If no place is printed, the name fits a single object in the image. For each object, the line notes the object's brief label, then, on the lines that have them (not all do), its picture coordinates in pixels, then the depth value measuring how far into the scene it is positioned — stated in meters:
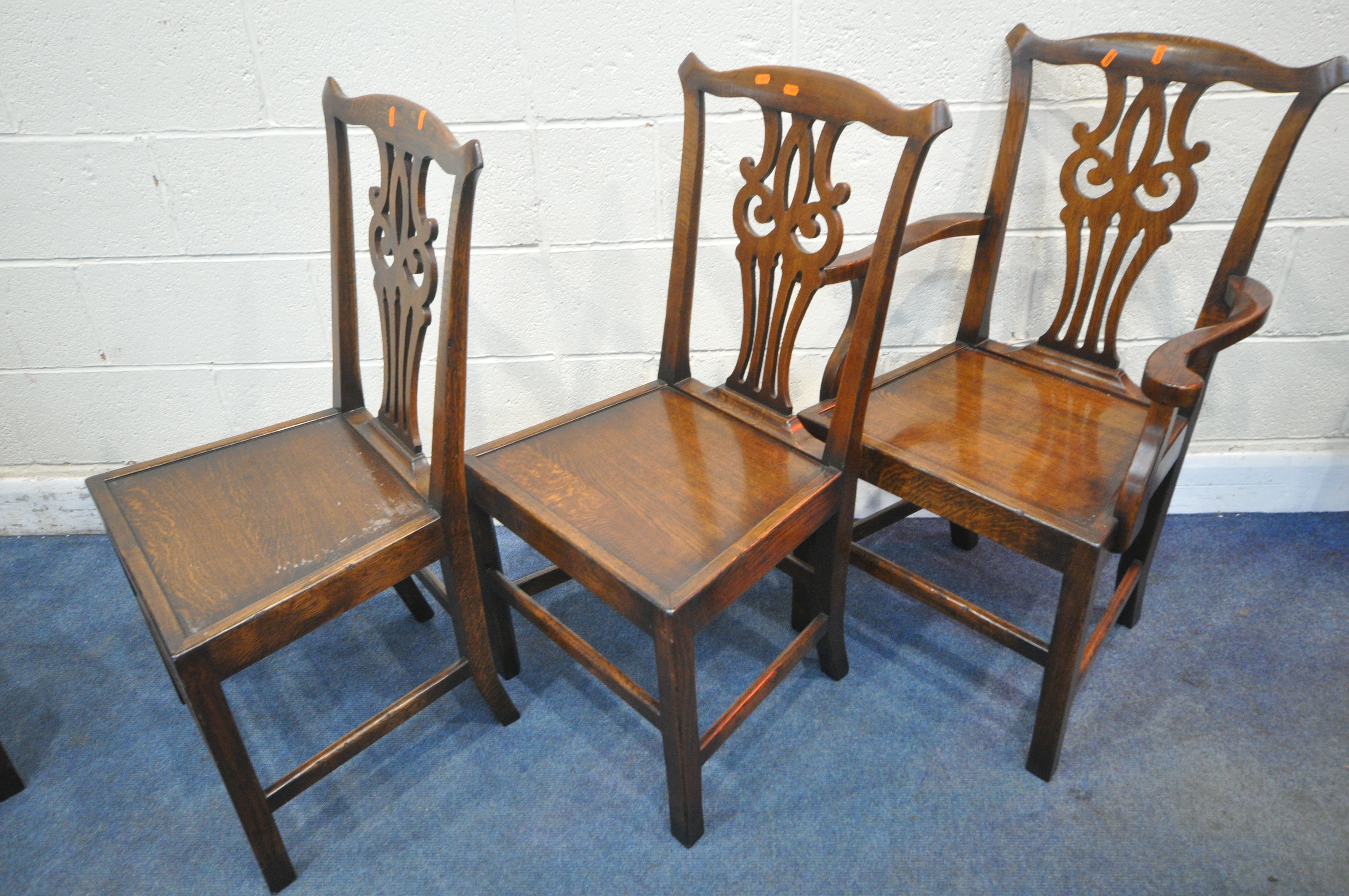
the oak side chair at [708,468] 1.18
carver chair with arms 1.23
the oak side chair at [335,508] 1.13
